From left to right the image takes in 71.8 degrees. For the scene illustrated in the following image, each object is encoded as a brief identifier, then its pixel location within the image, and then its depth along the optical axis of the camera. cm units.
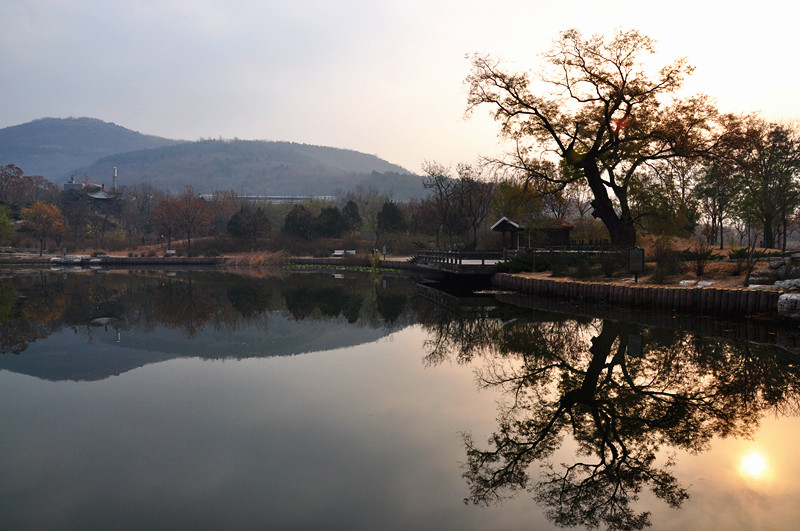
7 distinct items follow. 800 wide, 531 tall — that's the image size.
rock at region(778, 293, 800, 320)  1555
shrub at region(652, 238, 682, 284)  2233
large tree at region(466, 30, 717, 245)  2870
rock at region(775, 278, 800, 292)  1673
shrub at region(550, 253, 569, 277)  2802
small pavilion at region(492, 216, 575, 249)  4062
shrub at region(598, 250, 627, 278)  2580
